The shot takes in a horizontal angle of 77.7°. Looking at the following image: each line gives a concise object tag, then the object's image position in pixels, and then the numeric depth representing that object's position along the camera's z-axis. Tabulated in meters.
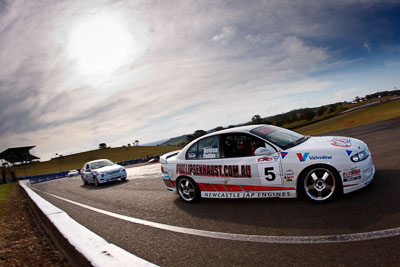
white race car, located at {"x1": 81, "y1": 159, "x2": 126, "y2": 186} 13.90
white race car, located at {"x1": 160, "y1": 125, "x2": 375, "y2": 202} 4.45
